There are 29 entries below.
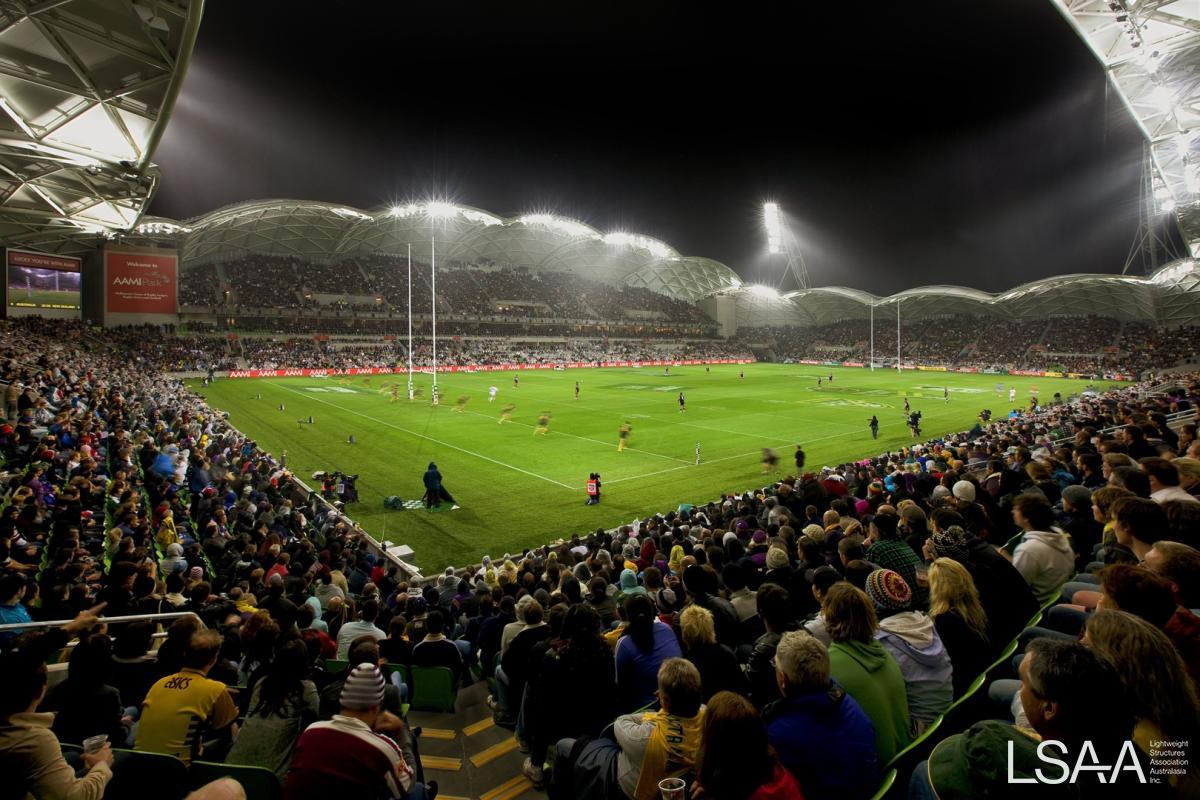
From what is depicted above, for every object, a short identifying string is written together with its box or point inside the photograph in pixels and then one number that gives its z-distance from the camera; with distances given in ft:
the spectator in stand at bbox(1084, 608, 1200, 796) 7.43
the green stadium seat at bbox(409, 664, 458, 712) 19.30
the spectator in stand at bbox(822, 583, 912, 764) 10.64
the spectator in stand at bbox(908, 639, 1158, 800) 6.93
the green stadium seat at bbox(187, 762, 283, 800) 9.91
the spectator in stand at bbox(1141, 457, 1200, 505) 19.83
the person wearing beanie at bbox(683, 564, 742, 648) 16.60
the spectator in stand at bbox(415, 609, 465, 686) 19.72
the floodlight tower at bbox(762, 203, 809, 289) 311.78
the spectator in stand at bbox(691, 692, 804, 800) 7.64
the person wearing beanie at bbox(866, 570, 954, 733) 11.87
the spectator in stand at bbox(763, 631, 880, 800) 9.10
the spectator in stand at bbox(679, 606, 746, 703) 12.41
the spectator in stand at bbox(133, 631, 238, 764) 11.47
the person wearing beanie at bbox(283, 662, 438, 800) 9.38
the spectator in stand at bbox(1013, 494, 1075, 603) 16.81
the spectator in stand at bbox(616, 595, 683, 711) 13.64
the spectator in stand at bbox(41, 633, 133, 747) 11.79
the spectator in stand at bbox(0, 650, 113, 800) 8.78
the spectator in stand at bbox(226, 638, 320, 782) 11.37
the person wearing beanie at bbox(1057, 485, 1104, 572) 20.33
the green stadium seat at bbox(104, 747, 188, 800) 9.27
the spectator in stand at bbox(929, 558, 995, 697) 12.98
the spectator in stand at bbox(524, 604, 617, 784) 13.25
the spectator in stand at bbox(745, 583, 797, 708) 12.80
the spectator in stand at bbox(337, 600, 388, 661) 20.45
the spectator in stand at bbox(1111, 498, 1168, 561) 14.11
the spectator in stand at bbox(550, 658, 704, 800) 9.58
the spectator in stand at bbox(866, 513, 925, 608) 16.98
